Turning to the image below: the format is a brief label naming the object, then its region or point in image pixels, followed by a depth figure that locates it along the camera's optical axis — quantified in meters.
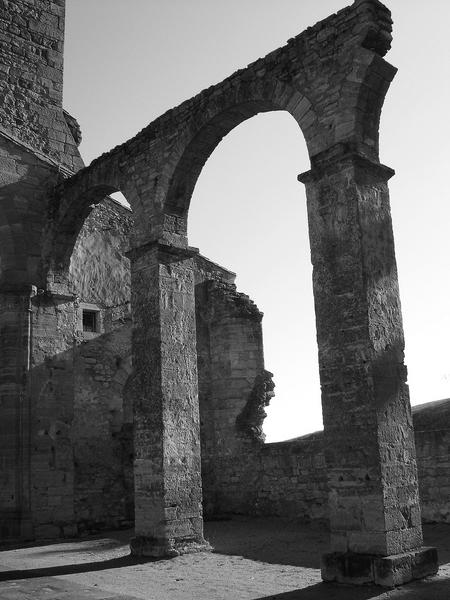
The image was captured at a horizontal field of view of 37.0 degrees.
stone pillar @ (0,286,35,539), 9.83
